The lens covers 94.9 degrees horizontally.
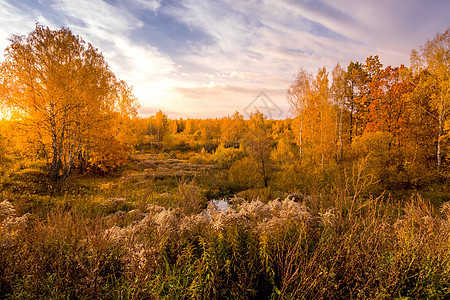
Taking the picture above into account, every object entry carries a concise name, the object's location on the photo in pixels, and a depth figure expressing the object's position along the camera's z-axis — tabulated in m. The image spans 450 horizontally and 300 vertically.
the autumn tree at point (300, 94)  17.03
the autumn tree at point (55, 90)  11.04
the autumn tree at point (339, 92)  18.88
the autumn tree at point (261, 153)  15.07
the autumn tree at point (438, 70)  13.52
